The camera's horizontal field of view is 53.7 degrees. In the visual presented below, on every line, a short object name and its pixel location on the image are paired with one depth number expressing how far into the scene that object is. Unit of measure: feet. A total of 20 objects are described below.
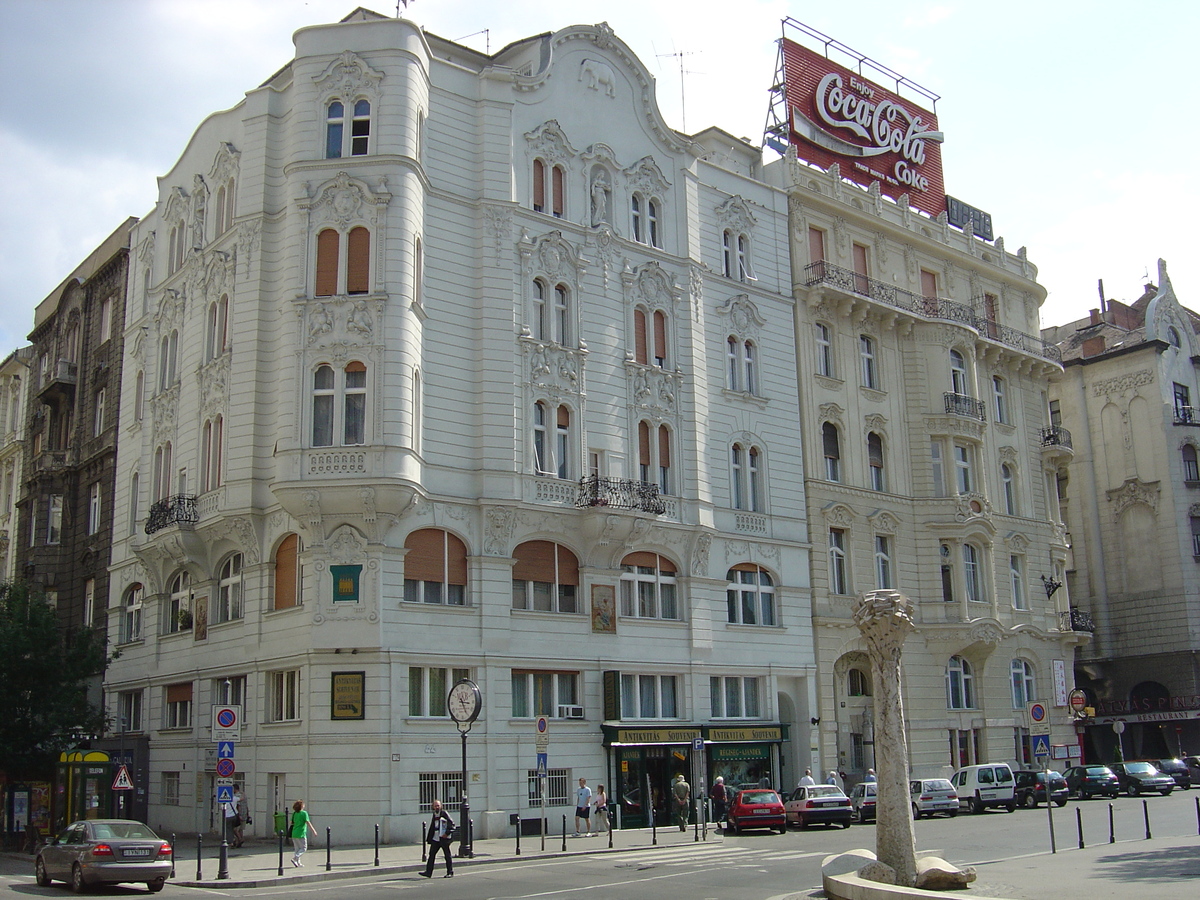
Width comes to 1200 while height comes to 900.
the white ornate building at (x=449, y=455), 109.40
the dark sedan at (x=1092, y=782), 143.64
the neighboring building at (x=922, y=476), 150.00
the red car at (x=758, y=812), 111.04
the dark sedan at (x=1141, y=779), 144.46
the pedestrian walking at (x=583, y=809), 109.81
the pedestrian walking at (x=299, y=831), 87.66
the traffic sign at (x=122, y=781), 94.38
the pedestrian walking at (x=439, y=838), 81.15
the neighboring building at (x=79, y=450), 155.02
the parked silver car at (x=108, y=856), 75.41
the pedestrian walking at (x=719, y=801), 122.52
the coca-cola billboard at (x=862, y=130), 168.35
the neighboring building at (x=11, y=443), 183.42
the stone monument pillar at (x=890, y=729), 57.88
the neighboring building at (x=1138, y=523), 202.08
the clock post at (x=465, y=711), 92.02
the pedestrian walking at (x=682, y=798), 111.52
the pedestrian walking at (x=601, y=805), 112.57
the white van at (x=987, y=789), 130.82
